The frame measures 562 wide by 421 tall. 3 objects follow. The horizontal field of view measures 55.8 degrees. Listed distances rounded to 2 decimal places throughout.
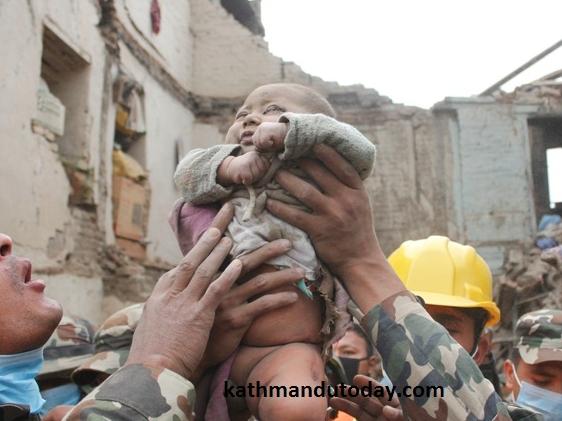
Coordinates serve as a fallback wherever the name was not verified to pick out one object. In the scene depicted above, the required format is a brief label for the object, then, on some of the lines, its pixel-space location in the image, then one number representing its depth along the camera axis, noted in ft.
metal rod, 30.83
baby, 4.51
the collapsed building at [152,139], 19.49
